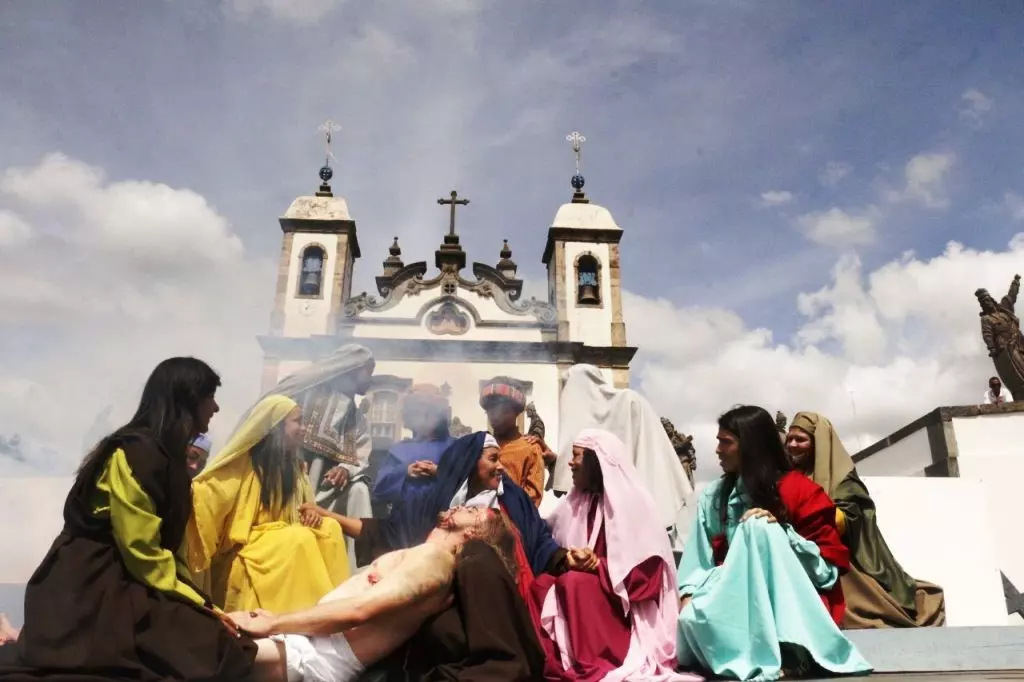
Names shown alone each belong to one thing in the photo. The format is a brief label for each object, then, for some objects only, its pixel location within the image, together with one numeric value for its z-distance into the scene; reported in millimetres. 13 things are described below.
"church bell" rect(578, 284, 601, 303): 20938
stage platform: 2887
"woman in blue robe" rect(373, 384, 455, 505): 3502
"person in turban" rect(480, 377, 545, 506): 4059
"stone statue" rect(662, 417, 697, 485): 13548
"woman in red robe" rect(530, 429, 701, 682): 2828
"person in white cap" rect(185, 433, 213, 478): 4098
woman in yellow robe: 2684
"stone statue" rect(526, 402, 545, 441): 7727
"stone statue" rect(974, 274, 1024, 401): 9695
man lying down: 2148
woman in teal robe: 2680
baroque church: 19031
